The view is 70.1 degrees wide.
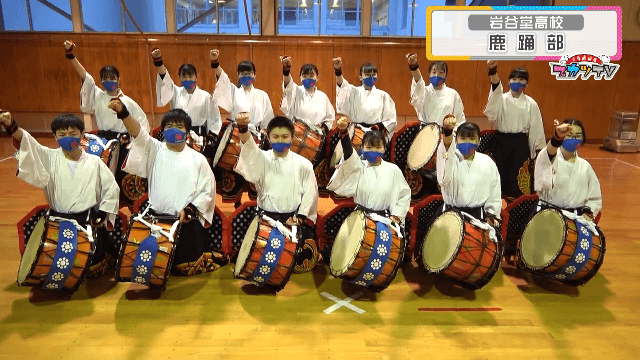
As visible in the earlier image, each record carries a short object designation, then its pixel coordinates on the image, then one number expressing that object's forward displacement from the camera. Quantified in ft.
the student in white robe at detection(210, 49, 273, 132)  17.25
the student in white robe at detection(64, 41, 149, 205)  15.54
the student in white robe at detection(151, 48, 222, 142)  16.66
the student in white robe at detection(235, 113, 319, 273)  11.92
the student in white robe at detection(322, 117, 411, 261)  12.10
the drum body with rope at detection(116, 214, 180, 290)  10.93
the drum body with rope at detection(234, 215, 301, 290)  11.08
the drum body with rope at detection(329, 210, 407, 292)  11.00
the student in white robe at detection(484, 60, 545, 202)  16.81
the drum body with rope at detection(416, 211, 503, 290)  10.98
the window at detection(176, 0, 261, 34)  32.12
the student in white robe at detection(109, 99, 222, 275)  11.68
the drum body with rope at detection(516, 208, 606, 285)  11.52
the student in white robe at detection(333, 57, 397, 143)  17.72
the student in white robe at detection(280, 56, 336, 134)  17.66
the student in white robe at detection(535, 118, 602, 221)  12.15
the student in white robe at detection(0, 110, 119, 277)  10.68
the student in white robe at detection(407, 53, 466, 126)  17.02
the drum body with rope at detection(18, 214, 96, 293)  10.54
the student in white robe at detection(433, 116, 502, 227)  11.95
